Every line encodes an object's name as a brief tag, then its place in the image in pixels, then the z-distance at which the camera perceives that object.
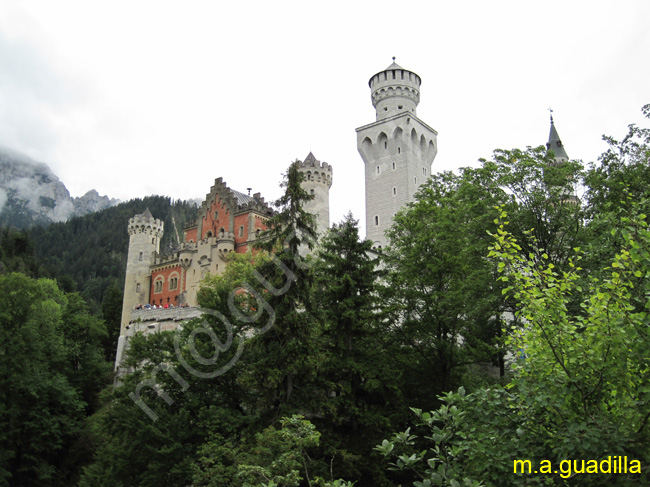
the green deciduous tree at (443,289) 22.12
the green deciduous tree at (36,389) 29.62
